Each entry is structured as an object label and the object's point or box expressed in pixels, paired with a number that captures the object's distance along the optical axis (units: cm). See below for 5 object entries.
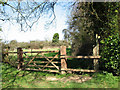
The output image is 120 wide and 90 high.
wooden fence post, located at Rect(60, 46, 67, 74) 550
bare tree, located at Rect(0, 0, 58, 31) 417
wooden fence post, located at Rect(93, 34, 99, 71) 485
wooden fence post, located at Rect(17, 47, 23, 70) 697
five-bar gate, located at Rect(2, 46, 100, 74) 494
